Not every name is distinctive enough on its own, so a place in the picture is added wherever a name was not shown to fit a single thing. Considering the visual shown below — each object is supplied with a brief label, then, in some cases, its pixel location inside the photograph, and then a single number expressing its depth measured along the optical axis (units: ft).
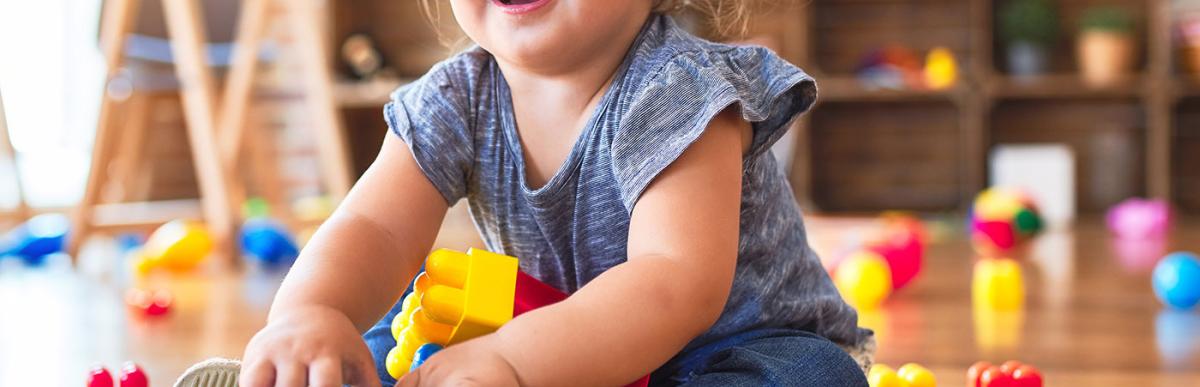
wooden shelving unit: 11.73
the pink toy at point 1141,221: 9.01
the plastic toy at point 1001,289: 5.04
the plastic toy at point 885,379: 2.91
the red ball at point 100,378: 2.87
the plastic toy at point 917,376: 2.95
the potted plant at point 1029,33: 11.39
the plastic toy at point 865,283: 5.27
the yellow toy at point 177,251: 7.15
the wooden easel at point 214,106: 7.31
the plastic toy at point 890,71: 11.56
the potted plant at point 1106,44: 11.21
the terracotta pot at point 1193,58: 11.11
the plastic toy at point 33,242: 7.79
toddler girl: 2.06
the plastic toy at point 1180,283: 4.97
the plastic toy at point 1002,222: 7.75
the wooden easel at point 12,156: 8.39
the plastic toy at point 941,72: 11.48
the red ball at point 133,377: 2.91
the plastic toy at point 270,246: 7.46
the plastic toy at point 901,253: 5.83
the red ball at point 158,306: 5.16
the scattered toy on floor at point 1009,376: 2.91
